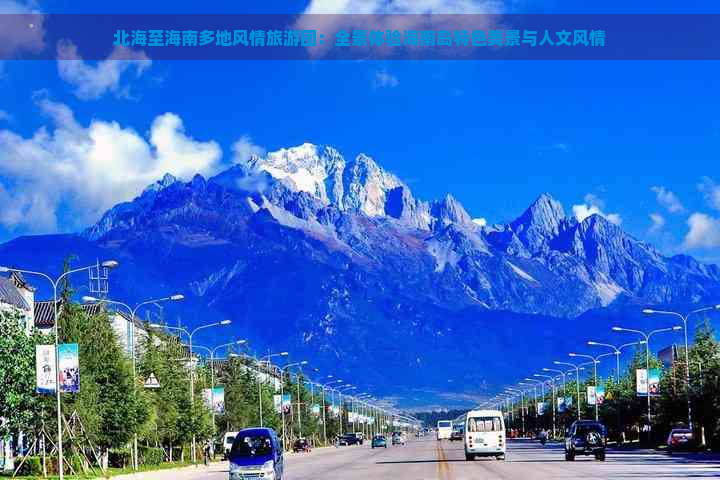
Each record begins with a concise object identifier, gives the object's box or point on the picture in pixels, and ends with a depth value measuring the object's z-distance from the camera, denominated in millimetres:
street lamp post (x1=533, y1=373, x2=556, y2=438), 182375
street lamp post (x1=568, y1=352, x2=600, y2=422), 127988
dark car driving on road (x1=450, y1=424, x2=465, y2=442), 172475
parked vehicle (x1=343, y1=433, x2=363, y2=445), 173625
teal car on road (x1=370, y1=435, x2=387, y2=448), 144738
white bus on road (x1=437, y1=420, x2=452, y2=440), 183500
